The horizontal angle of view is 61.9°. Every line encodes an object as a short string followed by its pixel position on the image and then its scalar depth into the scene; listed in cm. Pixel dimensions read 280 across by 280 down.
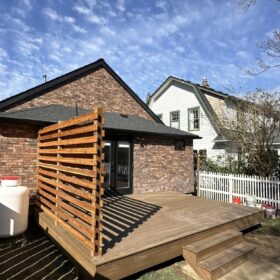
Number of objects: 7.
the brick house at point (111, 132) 704
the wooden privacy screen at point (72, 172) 354
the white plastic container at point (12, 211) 543
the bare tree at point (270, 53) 802
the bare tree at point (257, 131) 1043
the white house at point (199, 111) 1466
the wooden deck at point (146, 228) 370
